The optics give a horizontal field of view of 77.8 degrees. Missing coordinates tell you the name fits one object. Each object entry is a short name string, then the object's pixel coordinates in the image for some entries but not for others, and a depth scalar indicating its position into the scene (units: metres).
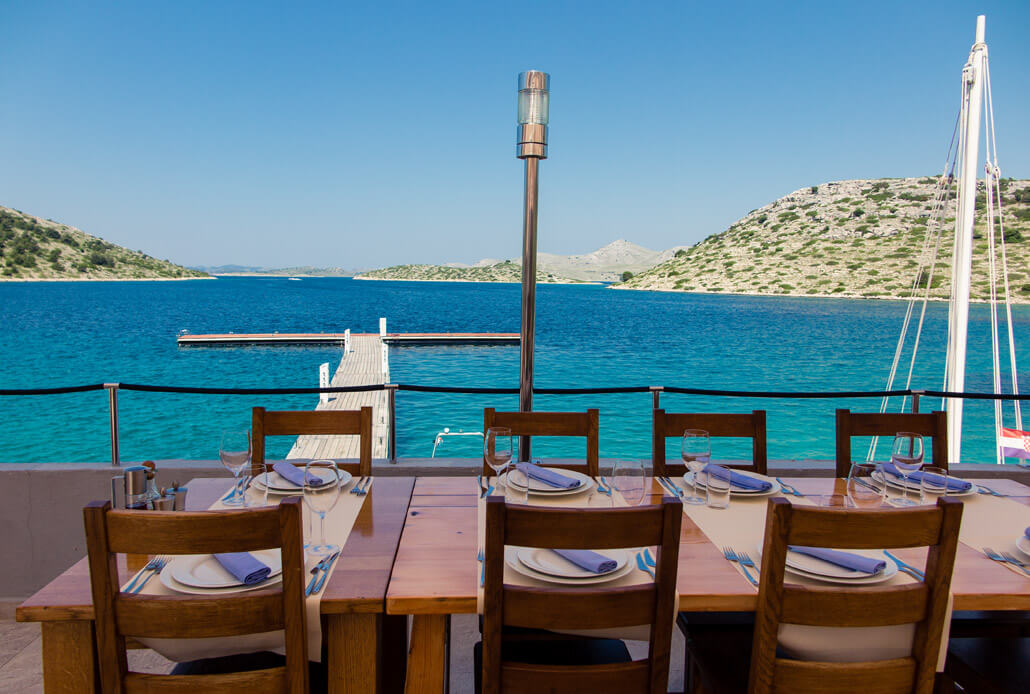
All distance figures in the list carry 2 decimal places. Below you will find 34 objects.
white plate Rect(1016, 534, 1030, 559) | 1.63
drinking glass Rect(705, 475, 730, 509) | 1.97
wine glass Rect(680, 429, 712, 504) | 2.12
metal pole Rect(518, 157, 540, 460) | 2.67
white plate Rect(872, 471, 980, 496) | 2.15
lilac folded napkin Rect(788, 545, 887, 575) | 1.42
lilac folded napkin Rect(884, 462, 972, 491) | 2.10
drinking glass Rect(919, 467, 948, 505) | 2.07
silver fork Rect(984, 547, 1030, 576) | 1.59
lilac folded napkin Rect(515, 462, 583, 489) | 2.07
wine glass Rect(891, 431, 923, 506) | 2.07
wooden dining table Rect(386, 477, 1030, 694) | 1.36
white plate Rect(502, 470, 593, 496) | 2.02
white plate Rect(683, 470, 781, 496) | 2.11
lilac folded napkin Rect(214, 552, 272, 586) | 1.35
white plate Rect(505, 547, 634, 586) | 1.37
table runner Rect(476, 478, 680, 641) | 1.39
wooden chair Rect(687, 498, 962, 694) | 1.26
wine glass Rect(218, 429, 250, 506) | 1.84
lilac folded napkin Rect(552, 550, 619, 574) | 1.40
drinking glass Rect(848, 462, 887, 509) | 1.94
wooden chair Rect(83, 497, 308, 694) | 1.17
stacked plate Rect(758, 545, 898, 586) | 1.40
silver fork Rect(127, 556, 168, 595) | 1.38
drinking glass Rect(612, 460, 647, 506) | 1.80
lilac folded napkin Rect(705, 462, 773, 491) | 2.09
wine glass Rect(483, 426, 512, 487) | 1.91
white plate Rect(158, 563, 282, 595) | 1.32
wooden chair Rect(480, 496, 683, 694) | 1.23
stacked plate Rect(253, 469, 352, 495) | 1.98
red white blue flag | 12.93
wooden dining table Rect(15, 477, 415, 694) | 1.30
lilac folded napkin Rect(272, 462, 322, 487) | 1.96
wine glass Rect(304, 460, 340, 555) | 1.61
